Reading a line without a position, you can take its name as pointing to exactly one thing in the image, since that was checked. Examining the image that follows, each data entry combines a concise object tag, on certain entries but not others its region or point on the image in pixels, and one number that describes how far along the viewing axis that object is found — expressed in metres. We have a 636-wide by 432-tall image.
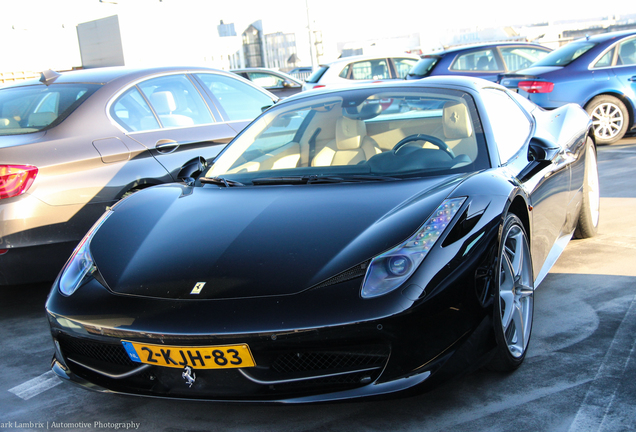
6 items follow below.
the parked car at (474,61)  10.90
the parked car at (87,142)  3.69
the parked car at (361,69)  12.45
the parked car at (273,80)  11.02
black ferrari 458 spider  2.14
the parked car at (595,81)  8.66
